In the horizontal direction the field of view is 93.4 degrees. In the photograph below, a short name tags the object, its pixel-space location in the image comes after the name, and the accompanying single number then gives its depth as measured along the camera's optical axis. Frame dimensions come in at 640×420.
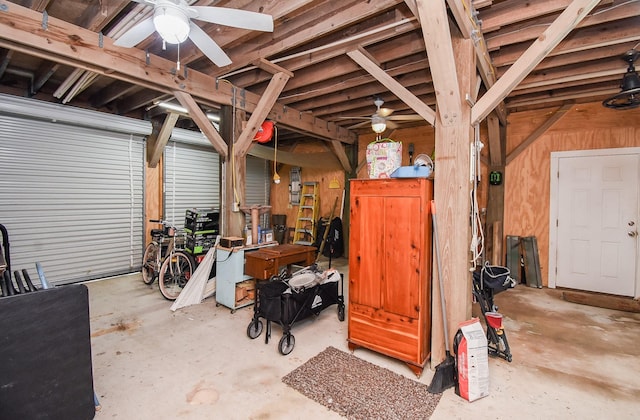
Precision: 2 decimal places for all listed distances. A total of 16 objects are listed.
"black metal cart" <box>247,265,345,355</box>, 2.66
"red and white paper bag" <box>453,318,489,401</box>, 2.02
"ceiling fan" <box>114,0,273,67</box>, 1.69
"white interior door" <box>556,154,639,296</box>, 4.12
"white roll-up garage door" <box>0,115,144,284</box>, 3.97
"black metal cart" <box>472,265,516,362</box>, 2.48
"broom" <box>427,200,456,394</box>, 2.11
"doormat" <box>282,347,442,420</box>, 1.91
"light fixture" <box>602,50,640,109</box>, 2.92
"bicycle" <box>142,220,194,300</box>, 3.97
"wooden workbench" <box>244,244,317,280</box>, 3.35
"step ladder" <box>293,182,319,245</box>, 6.76
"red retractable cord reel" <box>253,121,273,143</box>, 4.17
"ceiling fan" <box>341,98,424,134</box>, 4.01
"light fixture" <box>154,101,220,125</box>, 4.25
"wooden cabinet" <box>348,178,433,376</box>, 2.29
